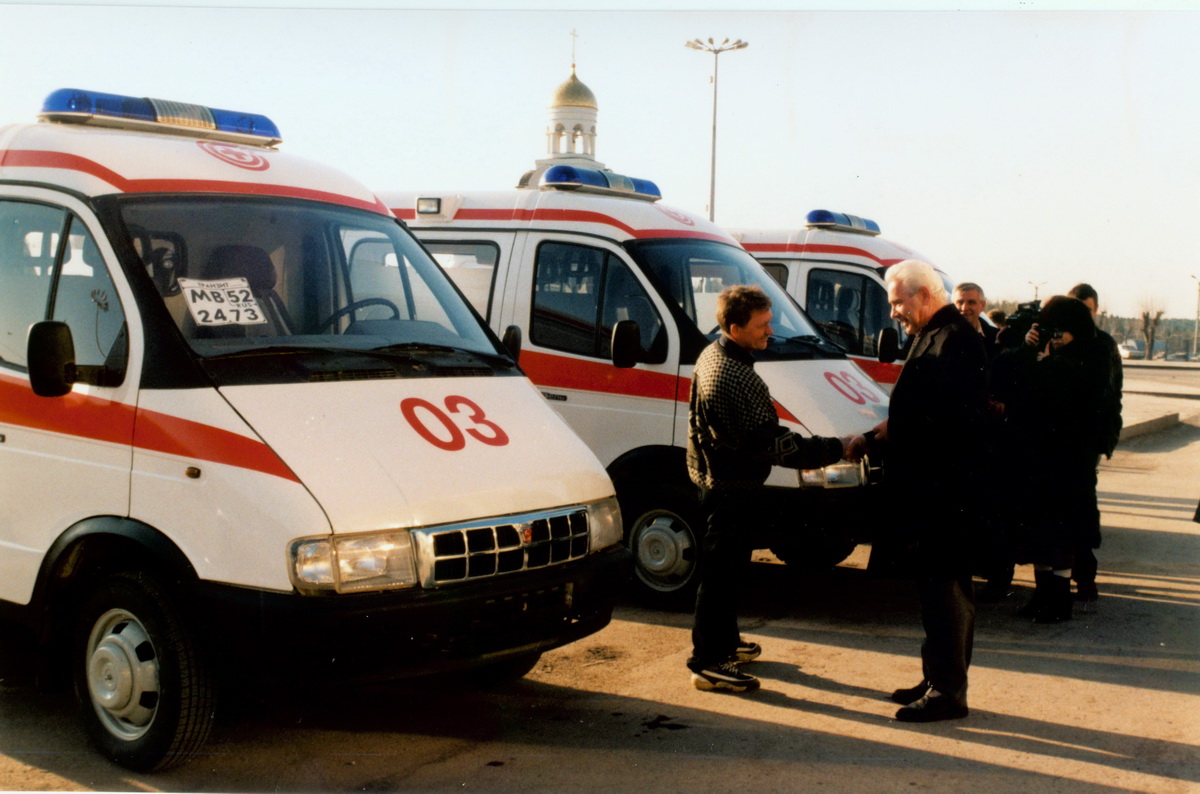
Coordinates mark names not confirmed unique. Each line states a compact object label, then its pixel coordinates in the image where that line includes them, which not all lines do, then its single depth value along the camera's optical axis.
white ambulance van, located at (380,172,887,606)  6.64
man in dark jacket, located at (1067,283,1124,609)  6.89
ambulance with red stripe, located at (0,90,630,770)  4.02
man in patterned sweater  5.23
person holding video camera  6.70
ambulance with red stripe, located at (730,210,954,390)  9.71
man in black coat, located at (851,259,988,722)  4.95
